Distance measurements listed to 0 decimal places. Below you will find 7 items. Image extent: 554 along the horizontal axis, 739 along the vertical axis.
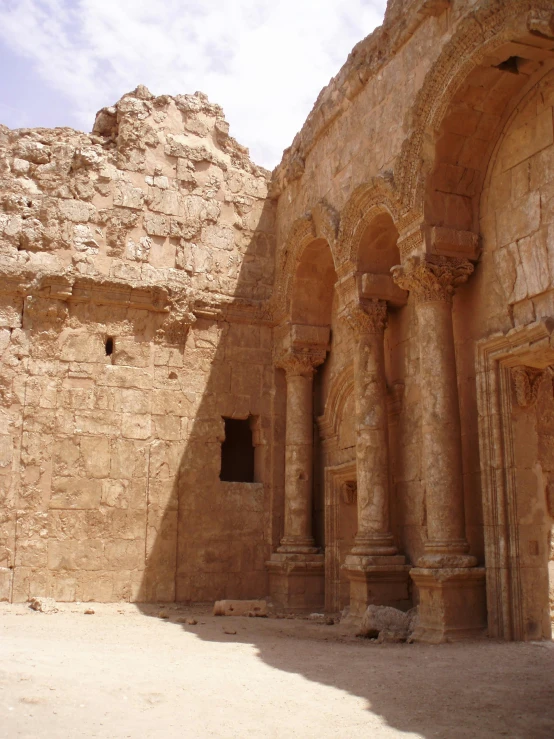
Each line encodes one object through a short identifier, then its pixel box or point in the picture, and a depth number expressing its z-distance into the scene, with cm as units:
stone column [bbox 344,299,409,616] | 852
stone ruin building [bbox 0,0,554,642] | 731
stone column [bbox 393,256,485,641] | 715
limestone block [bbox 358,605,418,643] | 761
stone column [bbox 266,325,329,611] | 1059
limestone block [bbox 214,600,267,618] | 978
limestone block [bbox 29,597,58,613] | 927
